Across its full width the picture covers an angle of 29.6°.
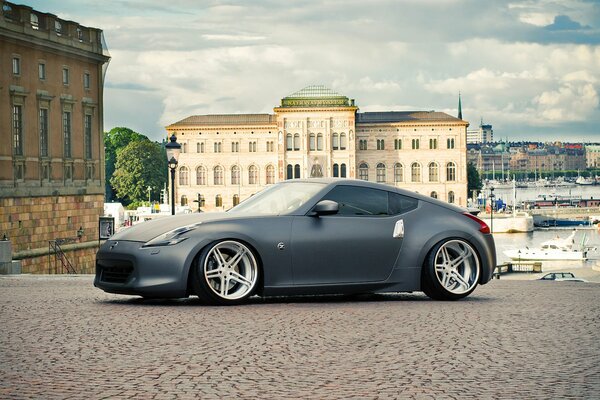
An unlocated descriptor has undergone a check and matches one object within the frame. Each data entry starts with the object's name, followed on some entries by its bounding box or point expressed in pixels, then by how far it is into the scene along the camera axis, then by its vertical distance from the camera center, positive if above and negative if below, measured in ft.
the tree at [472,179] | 610.65 +13.99
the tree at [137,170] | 488.02 +18.17
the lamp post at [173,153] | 94.43 +4.92
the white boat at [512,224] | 451.53 -7.86
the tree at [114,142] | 537.24 +33.60
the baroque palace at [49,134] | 137.49 +10.55
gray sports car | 34.83 -1.27
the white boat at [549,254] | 277.03 -12.46
